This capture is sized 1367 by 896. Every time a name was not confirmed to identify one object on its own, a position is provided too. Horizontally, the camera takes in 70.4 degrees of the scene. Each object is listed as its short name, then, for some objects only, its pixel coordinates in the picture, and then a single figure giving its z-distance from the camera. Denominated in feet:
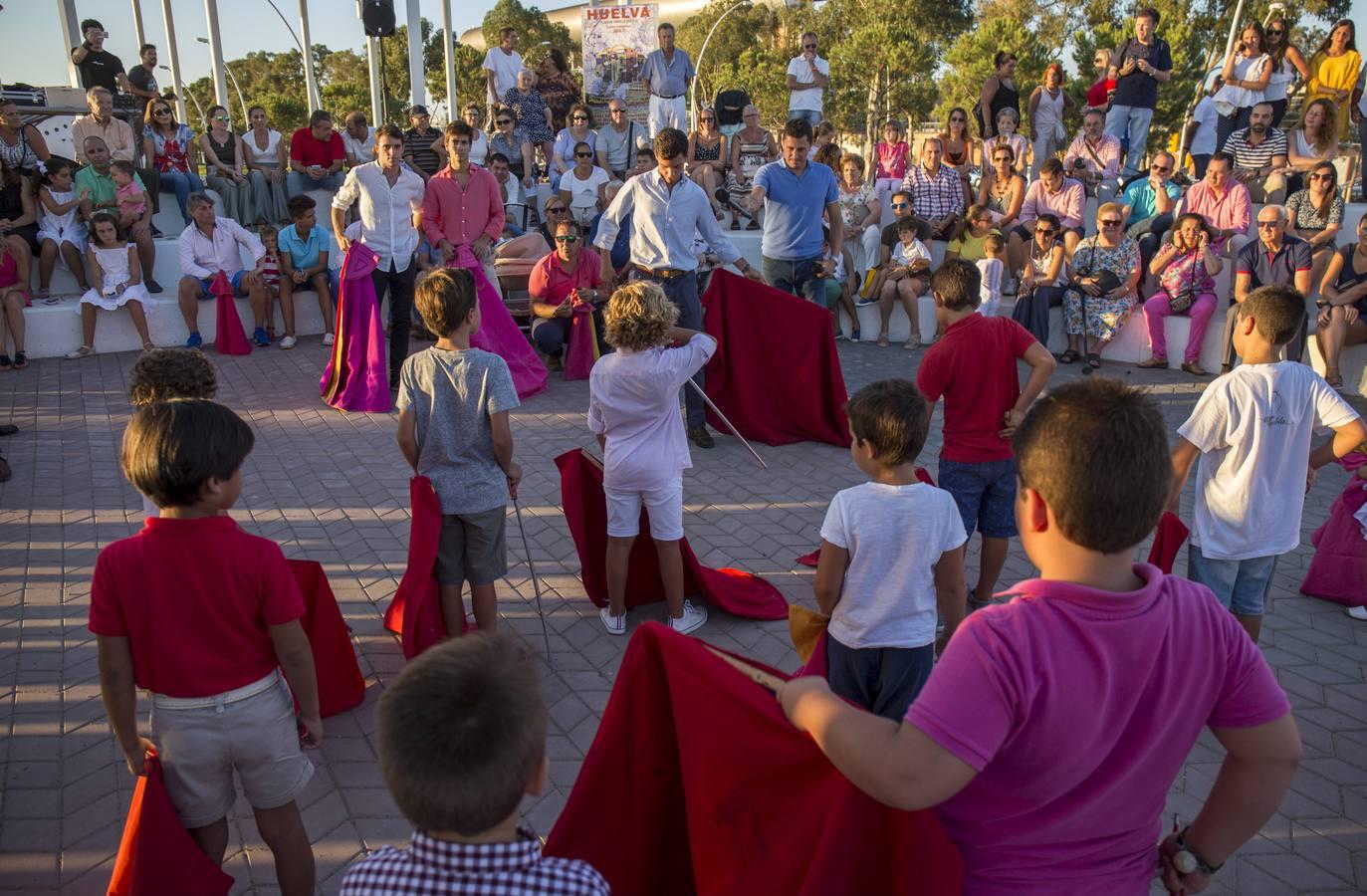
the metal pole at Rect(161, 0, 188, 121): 67.02
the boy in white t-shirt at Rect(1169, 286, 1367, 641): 11.61
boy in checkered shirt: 4.83
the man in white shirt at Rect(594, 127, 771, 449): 23.21
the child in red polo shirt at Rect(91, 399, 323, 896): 7.92
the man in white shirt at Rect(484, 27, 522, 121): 50.42
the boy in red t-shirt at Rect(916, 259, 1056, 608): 14.35
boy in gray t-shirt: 12.78
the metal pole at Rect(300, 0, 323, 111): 74.64
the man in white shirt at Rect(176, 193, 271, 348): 34.78
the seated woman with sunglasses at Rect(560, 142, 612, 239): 40.96
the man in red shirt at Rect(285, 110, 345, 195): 44.09
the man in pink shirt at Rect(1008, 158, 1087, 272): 36.50
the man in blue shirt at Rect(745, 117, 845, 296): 26.22
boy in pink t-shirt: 4.79
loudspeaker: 52.80
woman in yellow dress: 39.17
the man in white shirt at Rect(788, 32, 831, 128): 47.62
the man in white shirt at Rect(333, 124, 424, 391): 27.09
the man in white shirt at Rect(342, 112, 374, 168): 45.68
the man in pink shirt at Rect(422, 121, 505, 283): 28.43
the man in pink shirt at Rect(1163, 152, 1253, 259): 34.35
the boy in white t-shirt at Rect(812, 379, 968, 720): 9.88
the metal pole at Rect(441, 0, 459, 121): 64.15
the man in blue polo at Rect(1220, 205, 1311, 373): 29.86
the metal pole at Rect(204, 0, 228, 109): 64.75
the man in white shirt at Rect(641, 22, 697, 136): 46.57
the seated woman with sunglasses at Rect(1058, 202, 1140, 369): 32.73
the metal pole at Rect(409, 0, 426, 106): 52.47
